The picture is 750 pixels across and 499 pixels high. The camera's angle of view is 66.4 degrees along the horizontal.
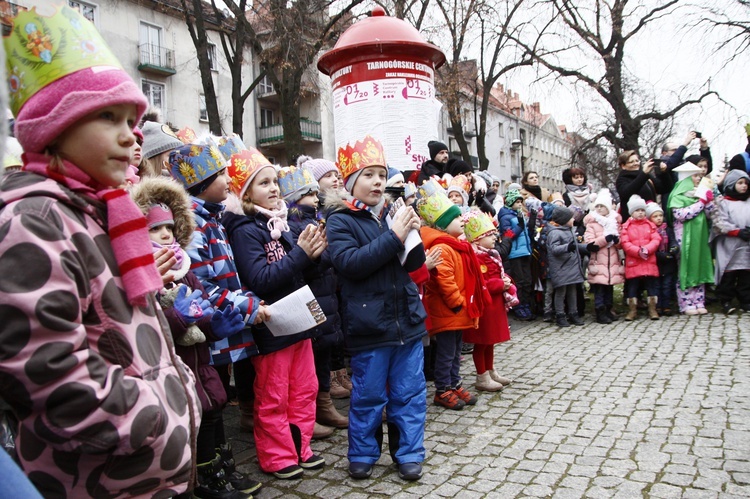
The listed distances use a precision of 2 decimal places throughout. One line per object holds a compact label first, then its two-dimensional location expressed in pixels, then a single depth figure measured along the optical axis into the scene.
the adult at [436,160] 8.25
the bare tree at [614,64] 16.98
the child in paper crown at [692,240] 8.84
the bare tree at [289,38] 11.00
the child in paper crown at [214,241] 3.36
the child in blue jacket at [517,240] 8.96
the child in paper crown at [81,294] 1.39
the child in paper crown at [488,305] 5.44
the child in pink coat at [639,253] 8.70
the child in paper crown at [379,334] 3.57
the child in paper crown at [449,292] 4.91
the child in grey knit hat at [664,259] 8.93
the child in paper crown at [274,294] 3.65
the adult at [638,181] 9.11
